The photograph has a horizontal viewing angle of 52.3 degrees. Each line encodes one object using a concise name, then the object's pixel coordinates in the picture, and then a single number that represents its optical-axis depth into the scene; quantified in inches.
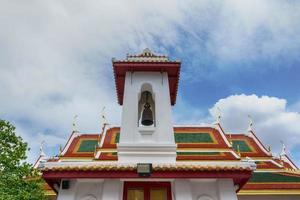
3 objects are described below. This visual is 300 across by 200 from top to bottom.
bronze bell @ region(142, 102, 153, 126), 344.8
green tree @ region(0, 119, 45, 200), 295.6
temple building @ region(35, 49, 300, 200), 262.7
